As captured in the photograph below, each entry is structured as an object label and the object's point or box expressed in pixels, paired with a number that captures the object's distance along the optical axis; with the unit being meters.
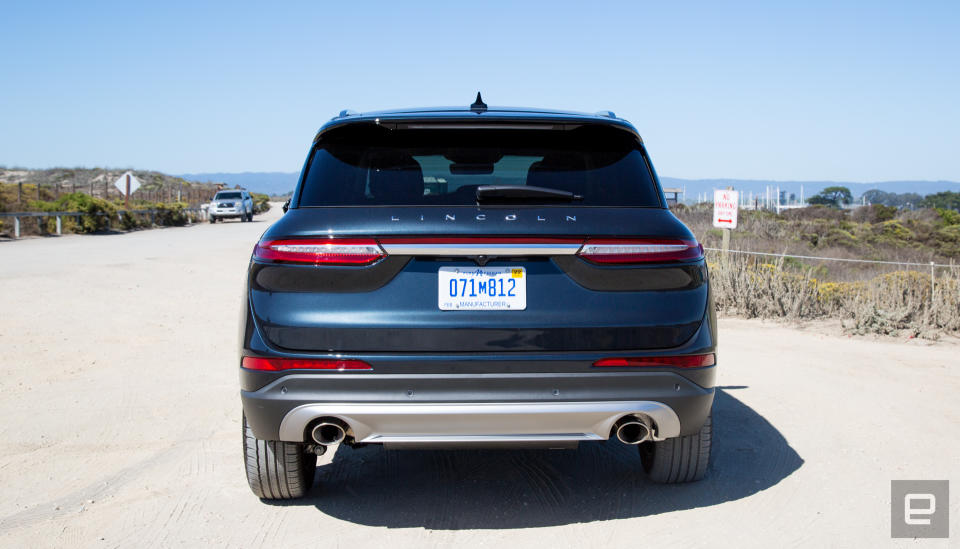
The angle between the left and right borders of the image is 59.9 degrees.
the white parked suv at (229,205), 44.09
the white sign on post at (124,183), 37.68
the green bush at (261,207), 73.11
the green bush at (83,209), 30.53
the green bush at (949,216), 37.44
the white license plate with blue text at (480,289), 3.28
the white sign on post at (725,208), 13.41
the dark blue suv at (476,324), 3.27
